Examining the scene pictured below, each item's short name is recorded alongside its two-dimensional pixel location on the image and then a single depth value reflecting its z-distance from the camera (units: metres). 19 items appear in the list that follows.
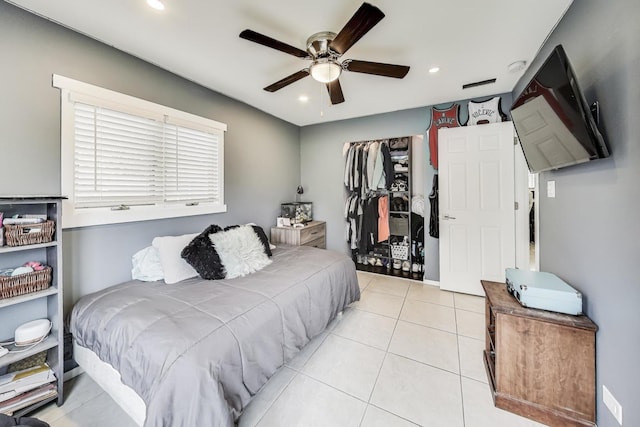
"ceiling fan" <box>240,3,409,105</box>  1.42
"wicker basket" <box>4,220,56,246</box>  1.36
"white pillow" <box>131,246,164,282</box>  2.05
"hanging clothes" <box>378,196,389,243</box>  3.88
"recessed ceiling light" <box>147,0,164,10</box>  1.51
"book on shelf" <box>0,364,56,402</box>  1.38
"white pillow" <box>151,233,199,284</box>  1.99
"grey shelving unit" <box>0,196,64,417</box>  1.46
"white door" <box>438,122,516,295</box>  2.91
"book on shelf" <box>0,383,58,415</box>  1.36
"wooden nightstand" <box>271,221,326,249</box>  3.57
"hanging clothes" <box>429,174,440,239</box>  3.33
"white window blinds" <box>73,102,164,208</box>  1.86
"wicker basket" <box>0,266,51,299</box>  1.36
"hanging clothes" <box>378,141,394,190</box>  3.72
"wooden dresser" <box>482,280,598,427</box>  1.32
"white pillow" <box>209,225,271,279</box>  2.10
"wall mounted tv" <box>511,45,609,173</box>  1.21
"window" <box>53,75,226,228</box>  1.80
